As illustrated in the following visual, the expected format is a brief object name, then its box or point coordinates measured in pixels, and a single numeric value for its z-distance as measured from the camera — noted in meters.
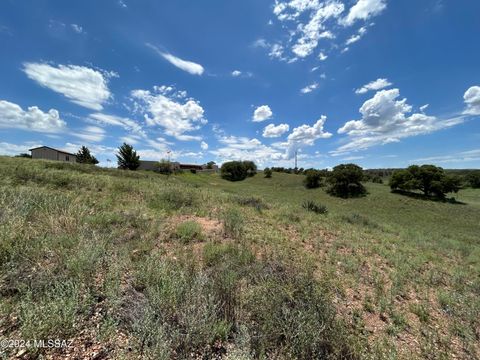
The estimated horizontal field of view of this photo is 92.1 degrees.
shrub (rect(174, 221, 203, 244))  5.31
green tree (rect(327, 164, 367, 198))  35.81
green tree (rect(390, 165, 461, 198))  30.44
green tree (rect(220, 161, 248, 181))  61.16
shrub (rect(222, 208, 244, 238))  6.12
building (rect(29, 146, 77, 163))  52.19
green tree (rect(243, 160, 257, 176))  62.69
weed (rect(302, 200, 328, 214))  12.97
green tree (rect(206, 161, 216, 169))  95.86
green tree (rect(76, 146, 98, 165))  50.47
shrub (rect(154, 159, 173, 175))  53.09
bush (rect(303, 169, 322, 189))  42.53
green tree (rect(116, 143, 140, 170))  47.47
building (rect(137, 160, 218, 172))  67.94
